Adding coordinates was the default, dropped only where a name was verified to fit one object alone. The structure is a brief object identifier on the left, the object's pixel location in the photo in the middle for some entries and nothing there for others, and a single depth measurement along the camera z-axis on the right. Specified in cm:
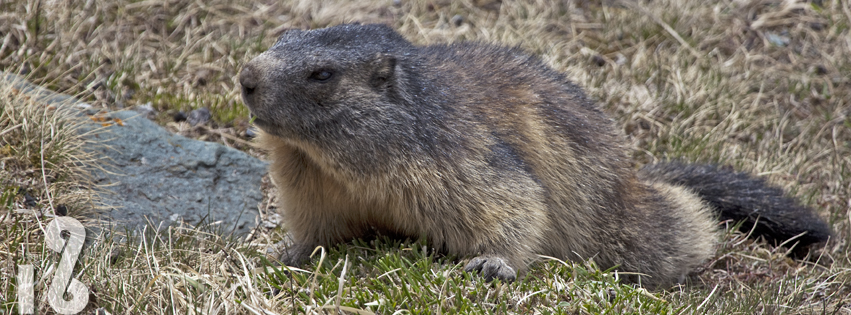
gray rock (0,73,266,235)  1170
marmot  927
